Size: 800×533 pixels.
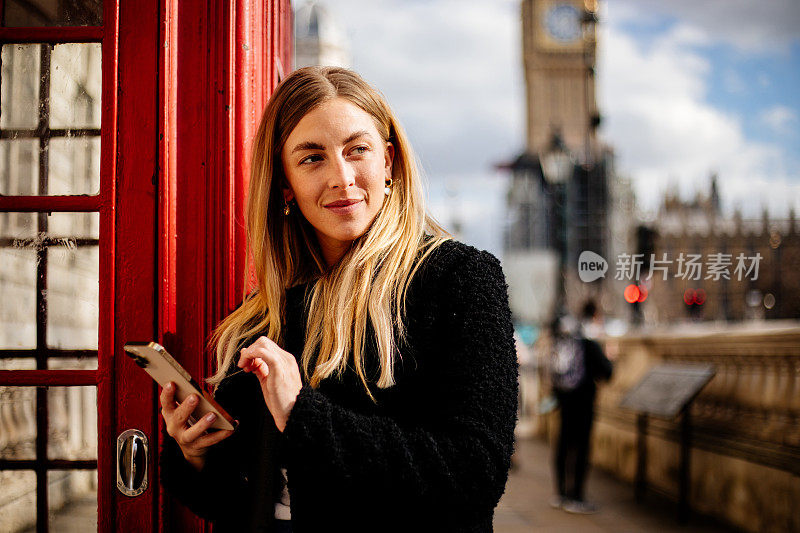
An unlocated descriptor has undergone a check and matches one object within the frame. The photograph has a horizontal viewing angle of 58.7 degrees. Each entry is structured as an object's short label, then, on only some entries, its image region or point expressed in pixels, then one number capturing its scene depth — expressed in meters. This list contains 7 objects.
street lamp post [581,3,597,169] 13.77
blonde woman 1.40
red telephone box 1.94
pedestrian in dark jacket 6.97
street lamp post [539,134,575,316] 16.02
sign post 6.38
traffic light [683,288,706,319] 27.22
